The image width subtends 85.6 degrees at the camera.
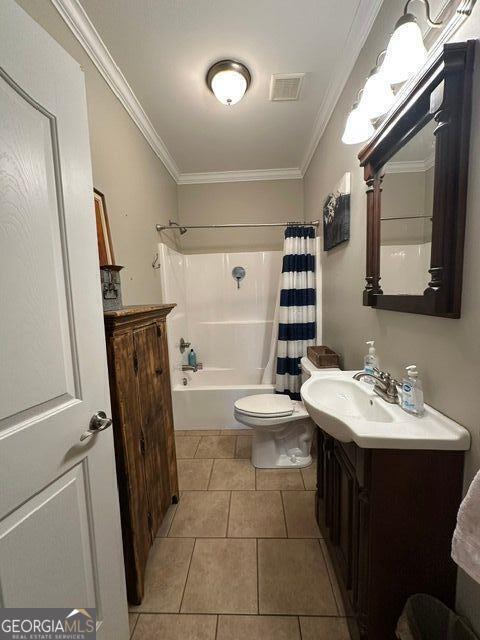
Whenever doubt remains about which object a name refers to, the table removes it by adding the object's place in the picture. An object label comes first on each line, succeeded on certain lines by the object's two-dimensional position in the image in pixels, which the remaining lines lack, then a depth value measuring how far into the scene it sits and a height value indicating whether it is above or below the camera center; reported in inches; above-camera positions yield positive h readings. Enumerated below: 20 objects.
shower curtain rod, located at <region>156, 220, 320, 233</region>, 90.0 +24.7
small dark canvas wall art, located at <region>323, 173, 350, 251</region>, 61.9 +20.2
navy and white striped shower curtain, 91.2 -3.2
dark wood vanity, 30.6 -28.7
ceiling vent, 62.2 +52.0
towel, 22.2 -21.6
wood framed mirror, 29.1 +13.8
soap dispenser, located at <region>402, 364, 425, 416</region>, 34.8 -14.3
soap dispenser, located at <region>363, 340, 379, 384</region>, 48.4 -13.6
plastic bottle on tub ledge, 116.1 -28.5
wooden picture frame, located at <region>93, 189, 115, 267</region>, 53.1 +14.5
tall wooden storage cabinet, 40.5 -22.6
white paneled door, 23.6 -4.6
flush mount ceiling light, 58.4 +49.3
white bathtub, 99.2 -41.4
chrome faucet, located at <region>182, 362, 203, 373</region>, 111.7 -31.4
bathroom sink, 29.5 -17.0
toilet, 74.8 -42.8
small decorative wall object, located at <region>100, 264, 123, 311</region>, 42.0 +1.9
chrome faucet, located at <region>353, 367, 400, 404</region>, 39.7 -15.2
